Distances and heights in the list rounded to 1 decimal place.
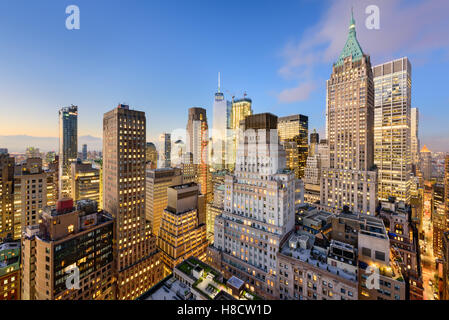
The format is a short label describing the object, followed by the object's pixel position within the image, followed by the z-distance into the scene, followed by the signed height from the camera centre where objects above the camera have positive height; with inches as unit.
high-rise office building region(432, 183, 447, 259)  3408.0 -1280.8
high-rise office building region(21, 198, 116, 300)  1859.0 -1060.1
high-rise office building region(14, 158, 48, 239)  2974.9 -525.7
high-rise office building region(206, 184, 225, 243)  4345.5 -1216.3
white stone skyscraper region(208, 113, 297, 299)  2097.7 -671.4
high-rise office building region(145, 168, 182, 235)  4308.6 -817.8
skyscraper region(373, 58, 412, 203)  4333.2 +773.2
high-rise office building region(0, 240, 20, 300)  2106.3 -1337.8
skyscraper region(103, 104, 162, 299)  2564.0 -556.1
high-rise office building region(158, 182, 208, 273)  3240.7 -1340.1
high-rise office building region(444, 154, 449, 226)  3089.1 -520.6
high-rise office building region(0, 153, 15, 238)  3398.1 -785.4
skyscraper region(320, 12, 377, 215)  3361.2 +490.7
